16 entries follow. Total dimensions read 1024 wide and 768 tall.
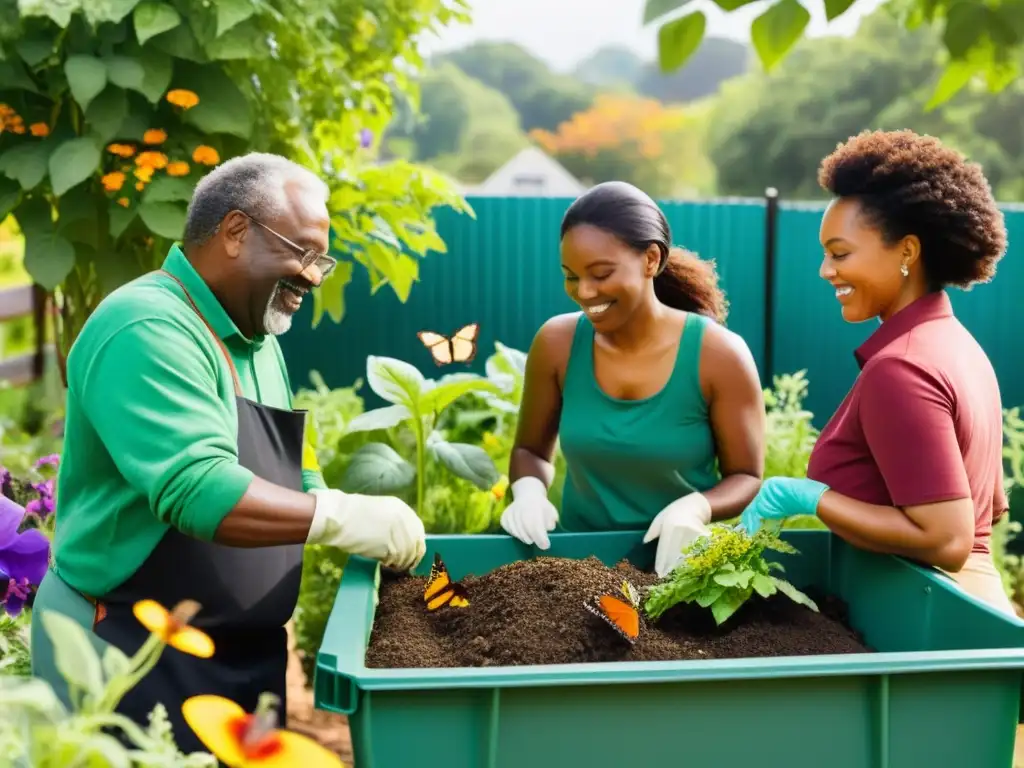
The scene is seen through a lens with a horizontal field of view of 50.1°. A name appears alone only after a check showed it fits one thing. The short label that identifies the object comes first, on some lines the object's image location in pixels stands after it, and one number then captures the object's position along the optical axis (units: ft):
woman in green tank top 7.05
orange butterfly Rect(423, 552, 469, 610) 5.70
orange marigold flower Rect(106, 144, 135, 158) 10.69
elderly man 4.83
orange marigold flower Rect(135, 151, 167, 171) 10.64
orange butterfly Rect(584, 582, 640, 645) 5.00
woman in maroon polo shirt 5.31
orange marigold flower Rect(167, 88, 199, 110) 10.71
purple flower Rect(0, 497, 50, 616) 5.35
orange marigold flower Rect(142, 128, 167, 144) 10.78
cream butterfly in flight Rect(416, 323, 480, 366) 8.14
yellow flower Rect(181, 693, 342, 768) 2.55
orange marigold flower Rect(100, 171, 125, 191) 10.72
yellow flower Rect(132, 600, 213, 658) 2.82
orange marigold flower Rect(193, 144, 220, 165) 10.82
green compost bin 4.11
